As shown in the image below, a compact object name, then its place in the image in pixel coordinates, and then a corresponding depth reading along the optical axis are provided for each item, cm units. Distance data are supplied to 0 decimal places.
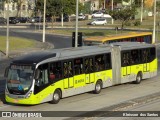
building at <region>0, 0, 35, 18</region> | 11687
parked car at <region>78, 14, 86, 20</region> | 10981
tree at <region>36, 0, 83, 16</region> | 8362
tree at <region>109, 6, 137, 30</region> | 6850
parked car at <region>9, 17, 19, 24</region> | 9750
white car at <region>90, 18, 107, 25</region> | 9631
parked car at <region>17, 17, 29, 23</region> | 10038
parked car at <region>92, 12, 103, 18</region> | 11375
